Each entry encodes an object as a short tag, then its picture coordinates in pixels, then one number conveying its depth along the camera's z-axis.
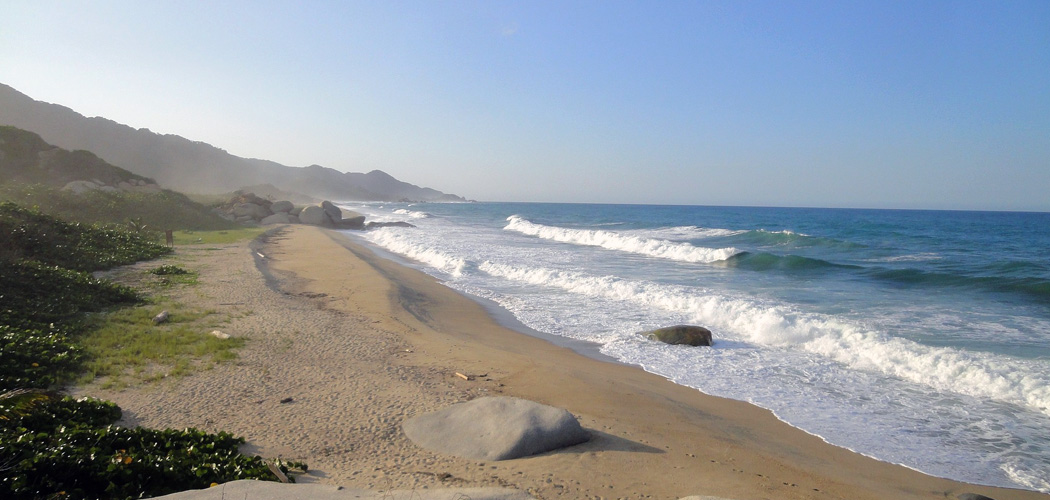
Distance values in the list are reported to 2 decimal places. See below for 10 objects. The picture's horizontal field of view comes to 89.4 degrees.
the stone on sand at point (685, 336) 10.36
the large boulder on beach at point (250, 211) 40.59
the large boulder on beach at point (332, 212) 44.03
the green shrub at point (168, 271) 13.88
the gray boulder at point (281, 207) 44.44
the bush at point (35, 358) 6.00
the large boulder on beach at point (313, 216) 42.91
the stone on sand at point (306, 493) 3.37
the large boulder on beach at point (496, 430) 5.06
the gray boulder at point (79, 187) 25.89
